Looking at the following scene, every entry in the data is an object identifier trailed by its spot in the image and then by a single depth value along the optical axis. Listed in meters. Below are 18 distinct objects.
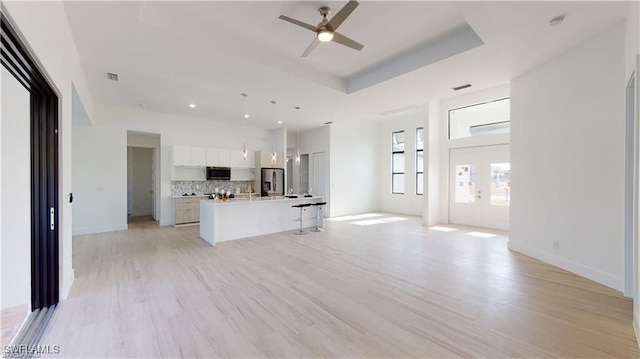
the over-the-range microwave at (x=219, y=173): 7.81
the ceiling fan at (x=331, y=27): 2.67
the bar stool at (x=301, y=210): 6.31
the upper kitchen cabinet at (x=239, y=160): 8.15
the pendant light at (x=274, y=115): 6.20
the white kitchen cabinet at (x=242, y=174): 8.62
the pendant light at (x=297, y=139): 10.30
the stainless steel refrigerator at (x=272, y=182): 8.49
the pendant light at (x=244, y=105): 5.57
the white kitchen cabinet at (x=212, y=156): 7.70
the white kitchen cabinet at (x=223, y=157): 7.90
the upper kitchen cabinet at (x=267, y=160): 8.42
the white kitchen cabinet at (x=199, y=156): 7.43
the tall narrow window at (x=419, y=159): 8.92
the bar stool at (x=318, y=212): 6.67
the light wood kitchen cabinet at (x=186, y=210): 7.19
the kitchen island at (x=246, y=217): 5.47
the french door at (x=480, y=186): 6.61
